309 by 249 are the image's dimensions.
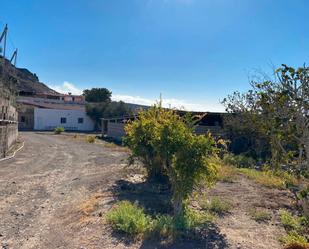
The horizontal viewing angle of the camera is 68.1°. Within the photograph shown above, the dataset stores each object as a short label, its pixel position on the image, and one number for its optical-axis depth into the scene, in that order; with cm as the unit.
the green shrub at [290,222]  405
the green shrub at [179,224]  365
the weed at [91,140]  1922
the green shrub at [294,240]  324
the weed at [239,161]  1075
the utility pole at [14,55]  2077
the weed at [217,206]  482
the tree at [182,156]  402
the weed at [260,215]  456
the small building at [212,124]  1418
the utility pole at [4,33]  1470
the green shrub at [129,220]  374
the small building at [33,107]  3264
